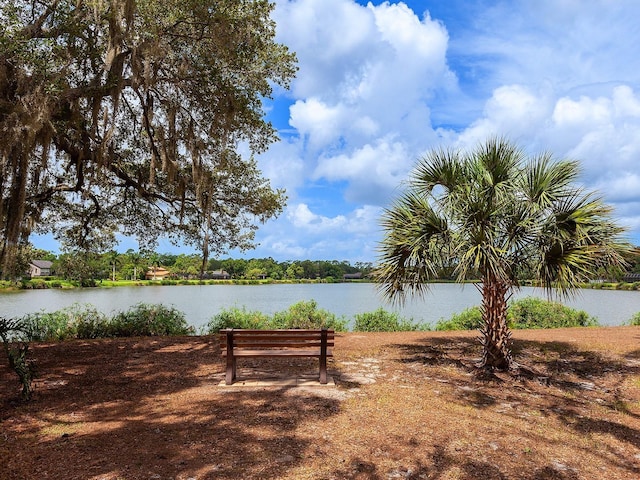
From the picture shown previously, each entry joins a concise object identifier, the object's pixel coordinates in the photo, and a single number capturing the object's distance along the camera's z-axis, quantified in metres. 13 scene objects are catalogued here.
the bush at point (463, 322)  13.55
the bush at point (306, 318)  12.66
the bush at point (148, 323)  11.14
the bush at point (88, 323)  10.66
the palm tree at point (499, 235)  6.58
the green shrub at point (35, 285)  41.38
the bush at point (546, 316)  14.30
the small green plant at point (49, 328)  10.62
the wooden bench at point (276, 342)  6.00
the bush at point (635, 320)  14.15
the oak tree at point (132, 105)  7.03
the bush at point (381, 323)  13.55
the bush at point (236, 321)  12.55
